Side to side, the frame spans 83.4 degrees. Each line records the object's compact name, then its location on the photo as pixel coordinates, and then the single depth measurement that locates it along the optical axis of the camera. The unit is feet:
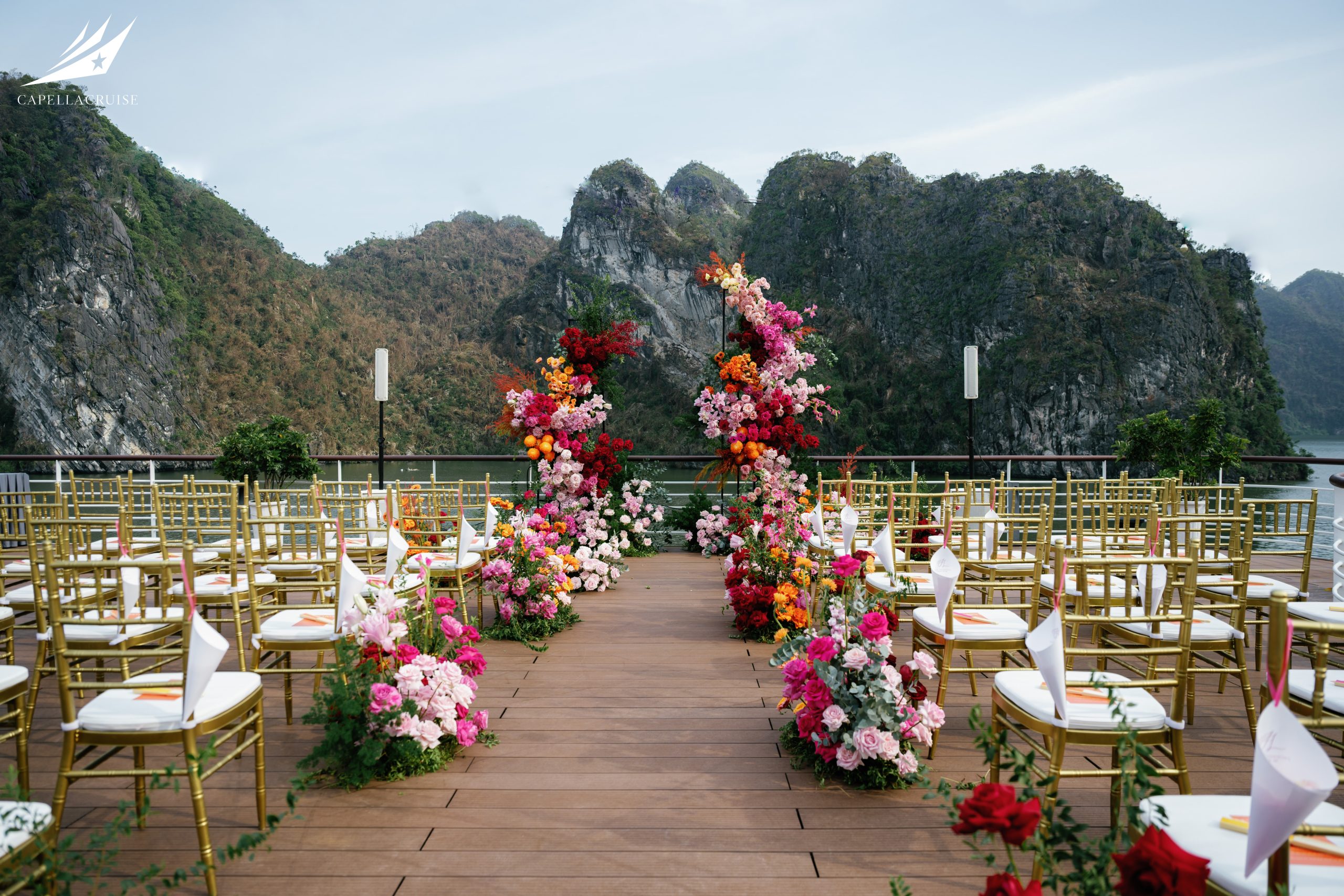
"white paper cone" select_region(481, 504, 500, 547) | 14.44
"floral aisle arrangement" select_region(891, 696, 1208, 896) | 3.02
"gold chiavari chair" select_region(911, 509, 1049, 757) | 8.63
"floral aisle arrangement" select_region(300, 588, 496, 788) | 7.73
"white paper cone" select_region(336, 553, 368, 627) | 8.27
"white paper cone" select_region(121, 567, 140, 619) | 9.05
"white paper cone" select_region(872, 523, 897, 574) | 10.25
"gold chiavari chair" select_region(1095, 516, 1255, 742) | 8.04
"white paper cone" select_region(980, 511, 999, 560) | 13.34
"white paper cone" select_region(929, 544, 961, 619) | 8.29
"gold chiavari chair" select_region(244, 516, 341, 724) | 8.65
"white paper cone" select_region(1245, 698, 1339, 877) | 3.30
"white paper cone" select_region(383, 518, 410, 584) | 9.30
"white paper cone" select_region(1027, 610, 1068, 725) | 5.72
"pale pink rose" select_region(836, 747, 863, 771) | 7.64
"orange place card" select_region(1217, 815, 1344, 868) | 4.10
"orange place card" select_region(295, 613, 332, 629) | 8.96
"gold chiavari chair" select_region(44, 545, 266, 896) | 5.84
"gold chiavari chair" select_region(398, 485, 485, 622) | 13.05
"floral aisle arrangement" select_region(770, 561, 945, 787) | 7.69
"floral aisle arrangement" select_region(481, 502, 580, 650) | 13.39
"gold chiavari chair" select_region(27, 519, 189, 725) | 7.36
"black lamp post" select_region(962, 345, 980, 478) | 22.63
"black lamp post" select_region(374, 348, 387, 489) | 22.33
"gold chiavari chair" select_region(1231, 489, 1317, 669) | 9.83
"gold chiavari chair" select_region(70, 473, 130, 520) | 11.03
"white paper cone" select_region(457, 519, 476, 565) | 12.87
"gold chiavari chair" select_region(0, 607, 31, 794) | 6.44
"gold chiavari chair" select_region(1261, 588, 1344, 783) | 3.93
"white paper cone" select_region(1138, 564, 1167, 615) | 8.75
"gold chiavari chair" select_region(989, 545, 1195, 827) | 5.94
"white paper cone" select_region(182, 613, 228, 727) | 5.79
